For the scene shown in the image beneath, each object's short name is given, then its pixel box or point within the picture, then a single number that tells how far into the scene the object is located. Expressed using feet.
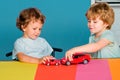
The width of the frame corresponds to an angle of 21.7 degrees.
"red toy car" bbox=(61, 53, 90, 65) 5.28
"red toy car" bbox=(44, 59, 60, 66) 5.31
